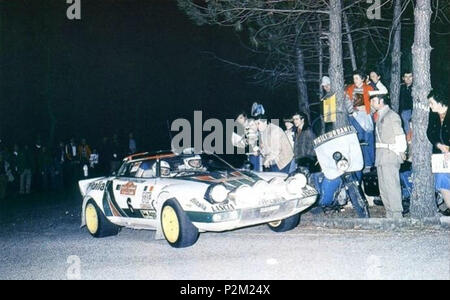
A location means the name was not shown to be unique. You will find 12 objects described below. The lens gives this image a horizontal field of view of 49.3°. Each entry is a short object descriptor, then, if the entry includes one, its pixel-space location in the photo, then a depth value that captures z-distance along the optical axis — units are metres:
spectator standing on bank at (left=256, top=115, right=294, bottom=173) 9.45
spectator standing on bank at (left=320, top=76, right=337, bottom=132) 9.39
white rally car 6.30
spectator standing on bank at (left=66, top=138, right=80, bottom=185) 18.86
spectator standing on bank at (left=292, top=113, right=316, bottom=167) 8.97
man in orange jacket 9.42
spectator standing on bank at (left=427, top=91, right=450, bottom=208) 7.09
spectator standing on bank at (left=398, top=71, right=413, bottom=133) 9.76
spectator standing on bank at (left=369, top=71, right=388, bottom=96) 9.52
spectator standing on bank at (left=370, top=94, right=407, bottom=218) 7.38
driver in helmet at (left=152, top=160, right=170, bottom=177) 7.51
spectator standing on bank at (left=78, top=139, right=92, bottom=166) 18.98
